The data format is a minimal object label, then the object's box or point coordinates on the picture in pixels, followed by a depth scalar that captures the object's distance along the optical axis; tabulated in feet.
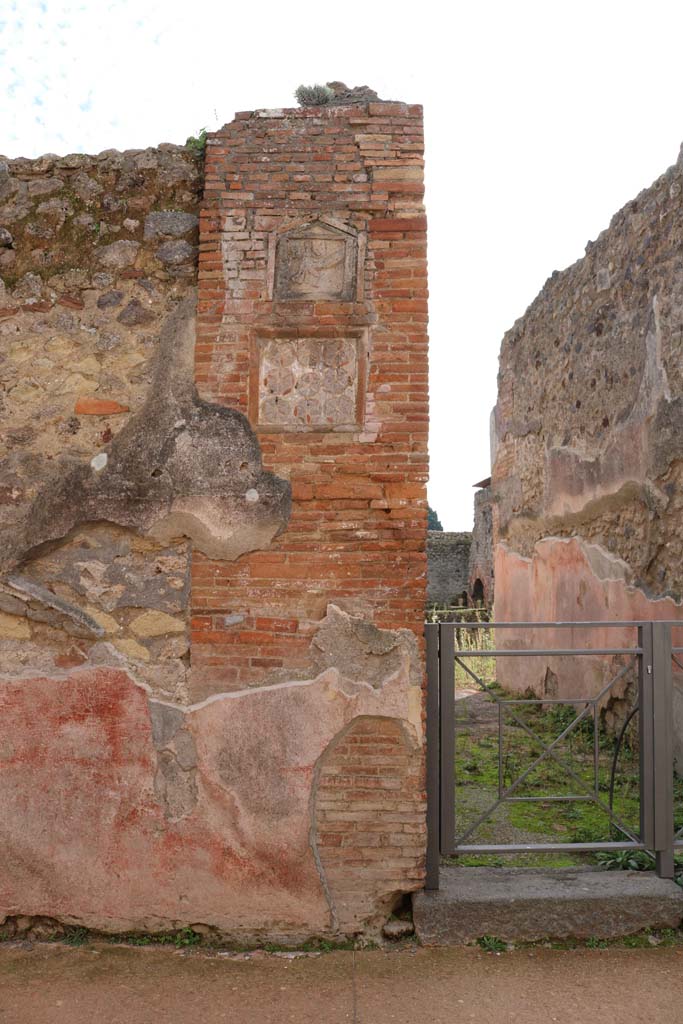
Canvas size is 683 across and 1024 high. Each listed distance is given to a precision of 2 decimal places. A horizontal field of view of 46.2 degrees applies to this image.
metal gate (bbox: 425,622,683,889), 11.71
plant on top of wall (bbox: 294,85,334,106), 12.29
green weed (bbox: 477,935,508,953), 10.81
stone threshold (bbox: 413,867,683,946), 10.95
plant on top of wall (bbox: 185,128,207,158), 12.15
